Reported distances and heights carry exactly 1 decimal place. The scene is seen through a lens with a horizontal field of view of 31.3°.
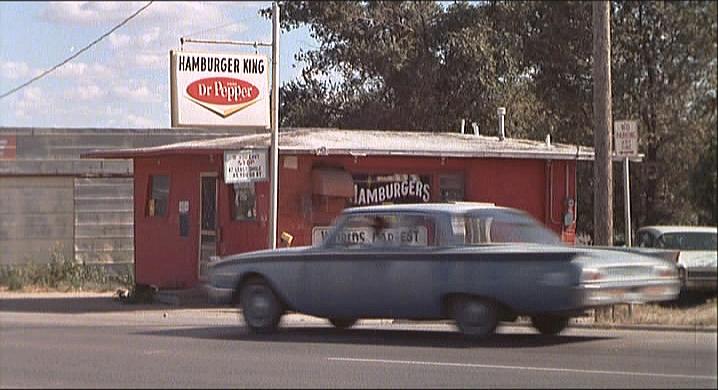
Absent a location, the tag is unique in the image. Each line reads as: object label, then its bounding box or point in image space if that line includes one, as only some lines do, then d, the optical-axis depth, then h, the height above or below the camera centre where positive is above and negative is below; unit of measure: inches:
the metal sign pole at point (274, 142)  801.6 +52.0
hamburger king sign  832.3 +87.8
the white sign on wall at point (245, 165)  779.4 +36.5
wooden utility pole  610.9 +49.1
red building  848.3 +26.8
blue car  517.0 -21.2
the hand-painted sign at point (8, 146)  1314.0 +81.8
